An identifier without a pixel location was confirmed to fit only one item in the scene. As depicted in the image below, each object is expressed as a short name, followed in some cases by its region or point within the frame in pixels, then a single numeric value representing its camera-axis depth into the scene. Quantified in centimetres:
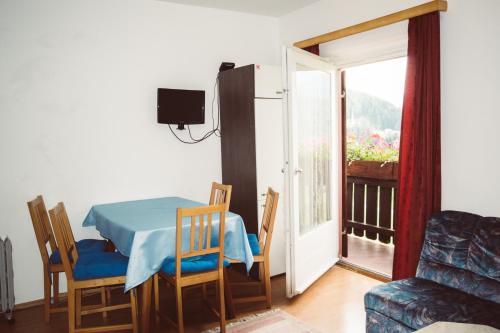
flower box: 473
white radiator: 302
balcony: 468
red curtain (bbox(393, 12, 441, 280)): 294
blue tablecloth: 257
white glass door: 327
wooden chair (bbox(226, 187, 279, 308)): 313
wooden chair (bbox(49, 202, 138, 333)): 260
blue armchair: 220
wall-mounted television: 385
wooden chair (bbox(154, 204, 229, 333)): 258
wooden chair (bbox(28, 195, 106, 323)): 288
